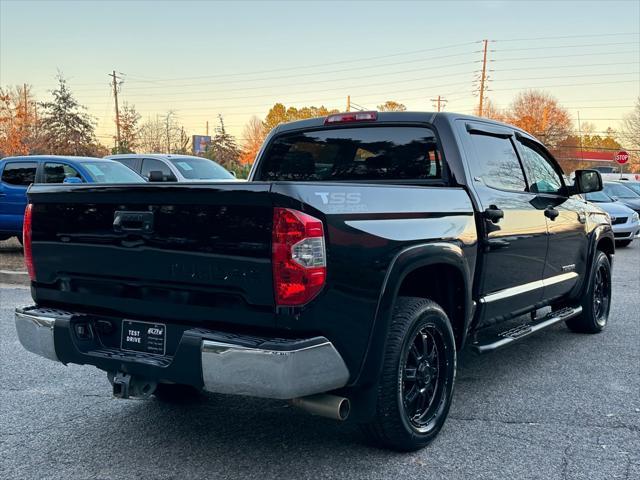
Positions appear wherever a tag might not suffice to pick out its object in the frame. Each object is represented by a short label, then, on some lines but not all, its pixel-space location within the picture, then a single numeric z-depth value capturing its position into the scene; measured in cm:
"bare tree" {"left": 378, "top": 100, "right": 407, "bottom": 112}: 7696
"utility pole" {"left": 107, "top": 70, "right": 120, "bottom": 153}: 5922
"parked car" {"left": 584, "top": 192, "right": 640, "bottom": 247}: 1513
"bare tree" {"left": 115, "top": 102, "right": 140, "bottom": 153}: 6125
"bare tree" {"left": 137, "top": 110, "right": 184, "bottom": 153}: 6350
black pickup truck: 288
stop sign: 3939
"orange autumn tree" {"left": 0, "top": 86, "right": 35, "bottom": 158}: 5144
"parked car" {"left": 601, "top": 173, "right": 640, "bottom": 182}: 5126
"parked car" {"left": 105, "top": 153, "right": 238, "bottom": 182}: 1364
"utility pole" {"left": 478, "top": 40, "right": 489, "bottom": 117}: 6512
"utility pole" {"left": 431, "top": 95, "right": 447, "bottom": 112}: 7719
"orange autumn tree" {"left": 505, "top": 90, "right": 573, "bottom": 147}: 7394
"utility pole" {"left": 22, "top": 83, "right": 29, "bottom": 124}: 5320
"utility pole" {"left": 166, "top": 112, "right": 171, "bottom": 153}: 6325
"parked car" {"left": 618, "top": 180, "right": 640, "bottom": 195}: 1993
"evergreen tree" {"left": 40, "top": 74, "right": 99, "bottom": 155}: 5594
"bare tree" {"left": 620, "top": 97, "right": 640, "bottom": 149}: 6596
